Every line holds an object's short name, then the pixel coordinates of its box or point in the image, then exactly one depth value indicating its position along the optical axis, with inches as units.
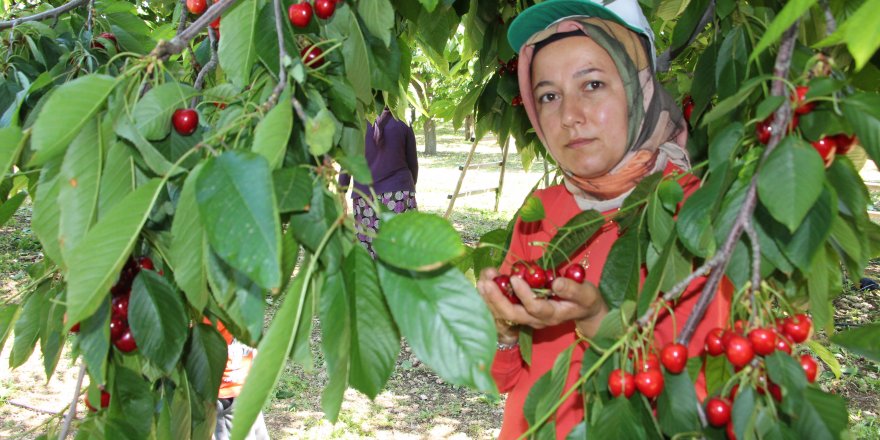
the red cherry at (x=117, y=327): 37.5
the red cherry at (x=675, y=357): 33.9
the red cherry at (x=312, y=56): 37.5
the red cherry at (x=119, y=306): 38.1
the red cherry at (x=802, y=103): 29.3
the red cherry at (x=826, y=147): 32.3
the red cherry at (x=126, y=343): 38.3
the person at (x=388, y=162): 228.8
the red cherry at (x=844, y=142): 33.2
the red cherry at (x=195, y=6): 45.6
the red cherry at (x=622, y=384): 33.2
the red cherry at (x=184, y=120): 33.6
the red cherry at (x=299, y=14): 39.1
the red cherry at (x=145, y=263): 37.2
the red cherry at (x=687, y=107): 74.0
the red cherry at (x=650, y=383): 32.8
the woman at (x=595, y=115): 60.0
